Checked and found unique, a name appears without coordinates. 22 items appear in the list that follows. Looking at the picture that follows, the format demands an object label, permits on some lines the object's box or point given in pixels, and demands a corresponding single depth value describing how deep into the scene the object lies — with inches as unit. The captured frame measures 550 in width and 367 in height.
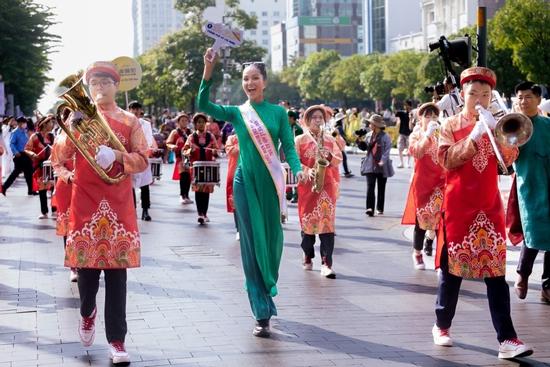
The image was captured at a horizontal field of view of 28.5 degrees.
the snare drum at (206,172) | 671.1
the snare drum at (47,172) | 618.8
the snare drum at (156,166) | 717.3
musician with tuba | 269.7
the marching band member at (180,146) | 759.1
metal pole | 447.8
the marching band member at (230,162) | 539.2
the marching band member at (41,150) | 680.4
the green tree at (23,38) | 1425.9
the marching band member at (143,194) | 659.1
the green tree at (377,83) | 3326.8
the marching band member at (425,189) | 436.1
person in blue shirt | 913.5
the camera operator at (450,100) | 413.4
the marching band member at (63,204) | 410.3
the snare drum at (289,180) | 558.6
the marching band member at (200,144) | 687.7
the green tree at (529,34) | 1740.9
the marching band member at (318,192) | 429.1
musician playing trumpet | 276.8
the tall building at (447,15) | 3430.1
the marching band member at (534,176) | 334.3
